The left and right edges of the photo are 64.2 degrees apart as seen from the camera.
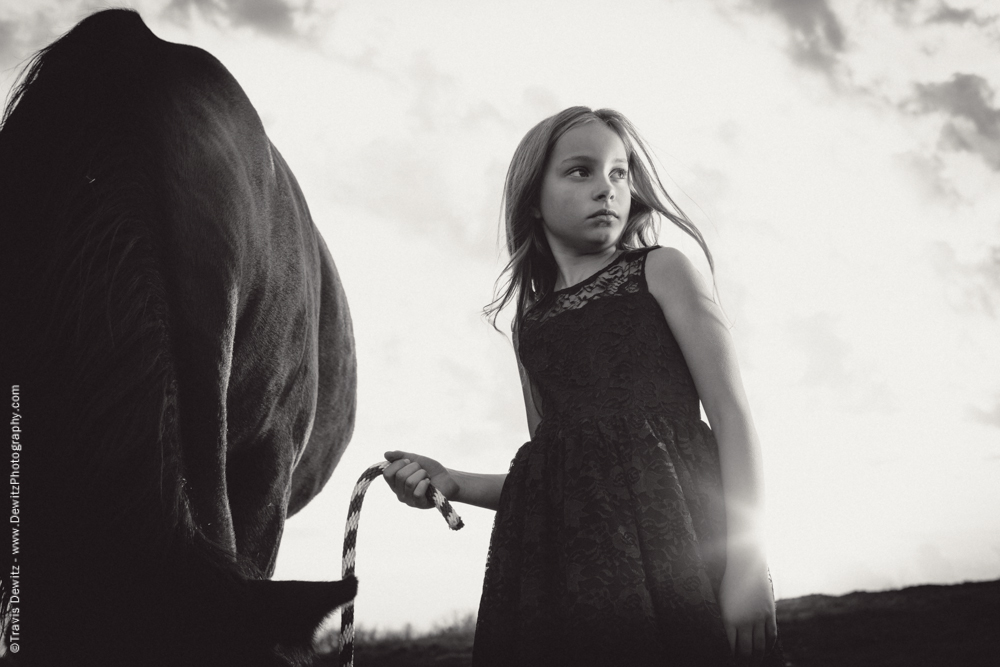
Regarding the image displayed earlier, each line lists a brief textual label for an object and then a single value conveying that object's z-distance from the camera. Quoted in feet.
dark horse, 3.98
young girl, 5.18
